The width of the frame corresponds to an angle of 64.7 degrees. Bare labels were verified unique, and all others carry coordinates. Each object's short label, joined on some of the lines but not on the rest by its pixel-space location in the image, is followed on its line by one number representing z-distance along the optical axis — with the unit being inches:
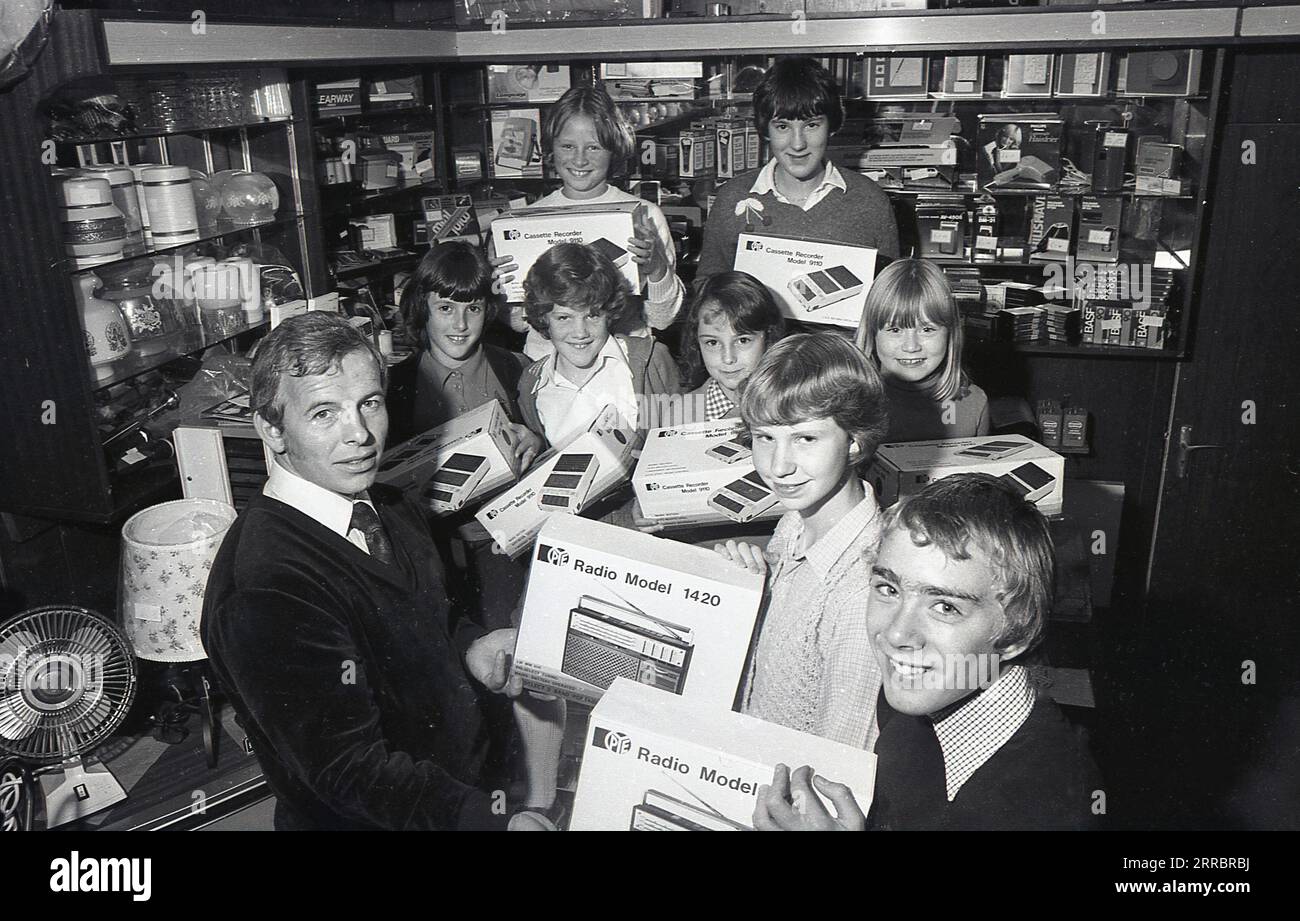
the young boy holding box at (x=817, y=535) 67.7
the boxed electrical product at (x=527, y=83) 176.2
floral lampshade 94.3
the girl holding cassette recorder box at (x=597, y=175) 130.5
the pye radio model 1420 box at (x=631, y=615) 65.8
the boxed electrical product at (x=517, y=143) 179.9
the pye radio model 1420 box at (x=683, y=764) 55.3
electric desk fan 86.7
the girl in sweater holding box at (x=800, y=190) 129.9
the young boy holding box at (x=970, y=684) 53.6
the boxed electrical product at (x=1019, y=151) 161.5
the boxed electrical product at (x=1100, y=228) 162.6
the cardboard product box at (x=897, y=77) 162.4
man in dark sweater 62.5
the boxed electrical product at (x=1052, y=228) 163.9
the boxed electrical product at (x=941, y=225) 167.2
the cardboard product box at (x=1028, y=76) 158.2
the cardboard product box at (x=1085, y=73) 156.6
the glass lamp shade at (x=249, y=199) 137.3
